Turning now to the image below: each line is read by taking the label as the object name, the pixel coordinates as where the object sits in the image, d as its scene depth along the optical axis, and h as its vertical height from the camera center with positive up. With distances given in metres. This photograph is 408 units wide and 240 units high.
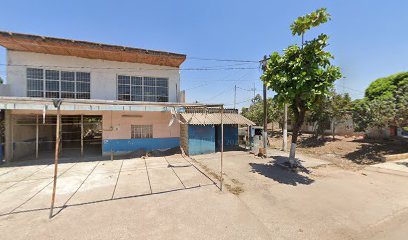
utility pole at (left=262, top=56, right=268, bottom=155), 13.69 +0.82
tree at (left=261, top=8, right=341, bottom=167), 8.20 +2.46
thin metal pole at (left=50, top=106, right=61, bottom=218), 4.94 -1.48
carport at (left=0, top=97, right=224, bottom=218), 8.31 +0.76
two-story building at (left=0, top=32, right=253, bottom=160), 10.94 +2.46
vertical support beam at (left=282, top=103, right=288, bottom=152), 14.84 -1.05
